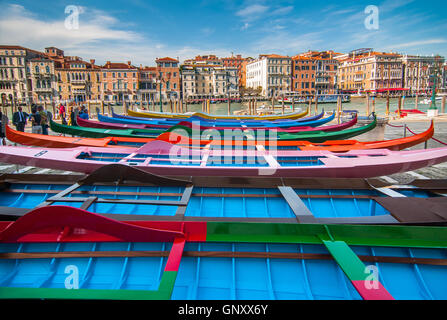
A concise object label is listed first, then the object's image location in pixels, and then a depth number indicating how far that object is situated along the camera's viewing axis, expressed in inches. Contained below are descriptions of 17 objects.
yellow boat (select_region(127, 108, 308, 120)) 533.6
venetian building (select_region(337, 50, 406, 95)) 2822.3
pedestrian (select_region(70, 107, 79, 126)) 480.7
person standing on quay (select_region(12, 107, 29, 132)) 370.3
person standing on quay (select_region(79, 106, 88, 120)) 446.1
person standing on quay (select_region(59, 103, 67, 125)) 510.8
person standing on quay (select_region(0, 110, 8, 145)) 341.1
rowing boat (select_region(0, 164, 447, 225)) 105.2
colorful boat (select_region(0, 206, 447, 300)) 74.5
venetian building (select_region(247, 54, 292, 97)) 2723.9
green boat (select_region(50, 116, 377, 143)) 301.4
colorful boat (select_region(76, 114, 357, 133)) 351.5
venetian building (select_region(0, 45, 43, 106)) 2219.5
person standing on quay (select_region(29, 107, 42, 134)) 370.0
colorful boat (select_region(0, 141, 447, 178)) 180.5
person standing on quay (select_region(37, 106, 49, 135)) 380.5
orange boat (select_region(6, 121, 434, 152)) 242.5
